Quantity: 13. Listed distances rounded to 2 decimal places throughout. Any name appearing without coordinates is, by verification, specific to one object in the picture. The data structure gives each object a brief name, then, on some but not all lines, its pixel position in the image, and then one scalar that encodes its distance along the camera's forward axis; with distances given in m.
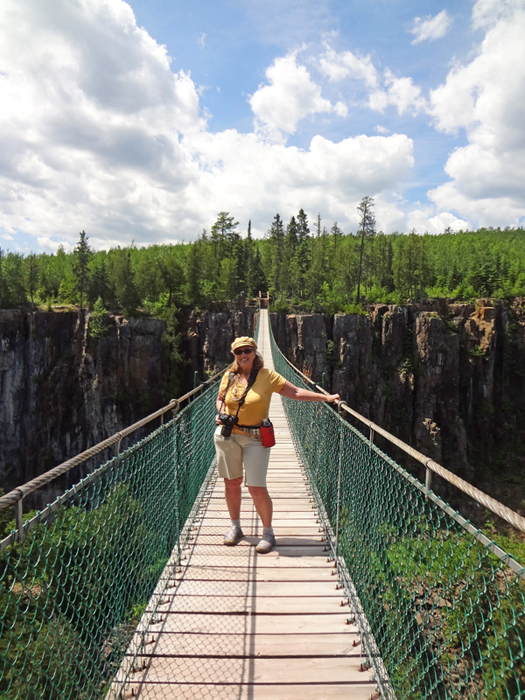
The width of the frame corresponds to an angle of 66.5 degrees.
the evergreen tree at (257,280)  38.41
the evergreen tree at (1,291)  29.73
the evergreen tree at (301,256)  35.06
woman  2.82
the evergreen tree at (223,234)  41.31
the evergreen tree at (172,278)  29.31
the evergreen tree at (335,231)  52.75
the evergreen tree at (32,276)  32.59
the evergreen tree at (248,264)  37.09
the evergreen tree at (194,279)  29.62
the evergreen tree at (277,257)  37.48
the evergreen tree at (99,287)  32.12
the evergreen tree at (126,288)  28.59
